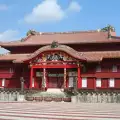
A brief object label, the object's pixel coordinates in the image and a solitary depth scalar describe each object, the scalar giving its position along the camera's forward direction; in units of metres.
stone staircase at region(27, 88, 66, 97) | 33.52
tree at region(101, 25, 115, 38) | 42.88
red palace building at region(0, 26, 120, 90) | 36.16
